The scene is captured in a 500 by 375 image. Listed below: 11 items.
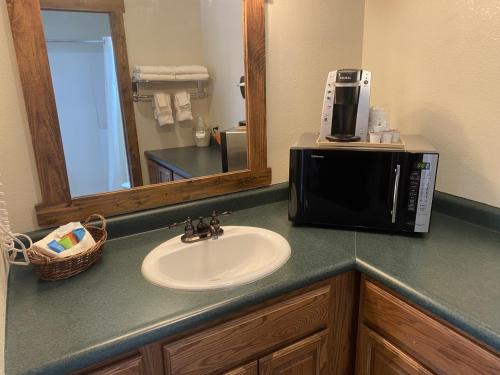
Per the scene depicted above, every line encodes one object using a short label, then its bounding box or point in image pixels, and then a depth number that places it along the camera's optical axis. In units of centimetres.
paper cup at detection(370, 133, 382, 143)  132
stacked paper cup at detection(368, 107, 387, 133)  136
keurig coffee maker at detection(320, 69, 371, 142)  135
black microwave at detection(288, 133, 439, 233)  126
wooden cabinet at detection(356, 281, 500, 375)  91
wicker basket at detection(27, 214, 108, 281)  105
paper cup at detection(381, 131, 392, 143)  132
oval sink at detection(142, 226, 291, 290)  121
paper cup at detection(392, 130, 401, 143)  133
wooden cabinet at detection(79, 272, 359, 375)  95
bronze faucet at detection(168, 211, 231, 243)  132
